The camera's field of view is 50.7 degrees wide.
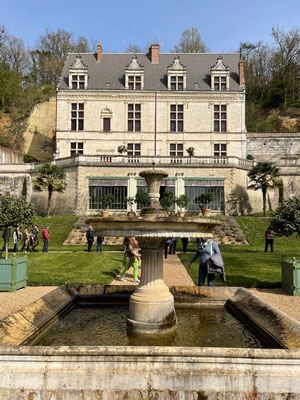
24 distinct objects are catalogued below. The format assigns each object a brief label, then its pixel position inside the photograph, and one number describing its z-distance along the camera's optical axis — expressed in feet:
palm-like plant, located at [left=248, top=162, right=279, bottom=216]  92.48
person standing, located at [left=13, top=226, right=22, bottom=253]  57.82
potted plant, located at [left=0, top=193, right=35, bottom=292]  46.19
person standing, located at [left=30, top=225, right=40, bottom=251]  59.93
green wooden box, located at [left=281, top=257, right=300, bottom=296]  29.19
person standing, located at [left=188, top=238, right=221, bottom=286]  26.37
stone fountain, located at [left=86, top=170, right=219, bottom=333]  16.90
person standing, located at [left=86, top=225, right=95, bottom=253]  58.32
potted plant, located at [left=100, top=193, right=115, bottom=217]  85.81
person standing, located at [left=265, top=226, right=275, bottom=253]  56.59
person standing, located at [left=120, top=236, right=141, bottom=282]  31.55
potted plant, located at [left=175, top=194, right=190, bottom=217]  84.48
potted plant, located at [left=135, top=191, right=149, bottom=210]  80.33
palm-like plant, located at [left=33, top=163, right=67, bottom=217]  92.22
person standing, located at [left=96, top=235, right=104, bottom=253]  56.75
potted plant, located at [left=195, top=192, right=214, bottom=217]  87.97
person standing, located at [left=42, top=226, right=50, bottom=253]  57.44
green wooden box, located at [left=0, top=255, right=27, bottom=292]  30.35
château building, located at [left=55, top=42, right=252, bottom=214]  117.39
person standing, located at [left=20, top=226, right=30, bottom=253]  60.02
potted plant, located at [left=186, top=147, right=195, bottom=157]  100.76
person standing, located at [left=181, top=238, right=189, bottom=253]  58.34
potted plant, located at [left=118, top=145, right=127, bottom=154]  100.13
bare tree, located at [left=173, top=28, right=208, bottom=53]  177.47
